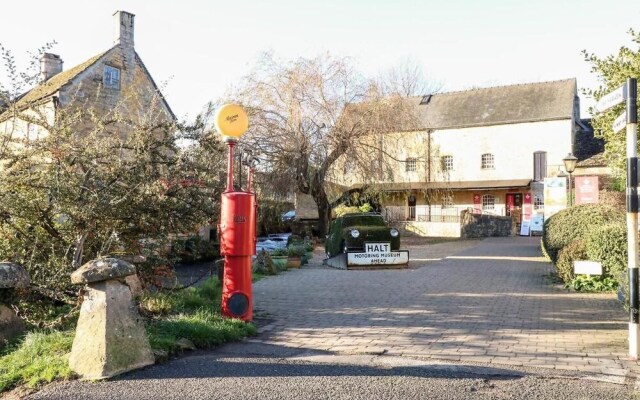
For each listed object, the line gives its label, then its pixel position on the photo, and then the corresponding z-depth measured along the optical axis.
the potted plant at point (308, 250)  17.23
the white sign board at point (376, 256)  14.09
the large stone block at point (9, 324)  6.14
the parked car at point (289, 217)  28.84
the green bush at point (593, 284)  9.80
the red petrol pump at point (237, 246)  6.84
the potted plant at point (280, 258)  13.93
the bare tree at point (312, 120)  22.23
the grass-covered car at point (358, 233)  14.91
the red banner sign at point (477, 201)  36.47
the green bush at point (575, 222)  11.77
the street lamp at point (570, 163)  18.56
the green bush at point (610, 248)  9.37
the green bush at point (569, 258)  10.36
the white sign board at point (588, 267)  9.55
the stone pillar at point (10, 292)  5.86
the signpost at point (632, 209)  5.23
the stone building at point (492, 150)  33.12
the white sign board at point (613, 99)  5.32
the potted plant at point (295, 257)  14.79
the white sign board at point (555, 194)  18.52
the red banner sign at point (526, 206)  34.25
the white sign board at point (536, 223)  30.80
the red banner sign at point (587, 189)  16.00
